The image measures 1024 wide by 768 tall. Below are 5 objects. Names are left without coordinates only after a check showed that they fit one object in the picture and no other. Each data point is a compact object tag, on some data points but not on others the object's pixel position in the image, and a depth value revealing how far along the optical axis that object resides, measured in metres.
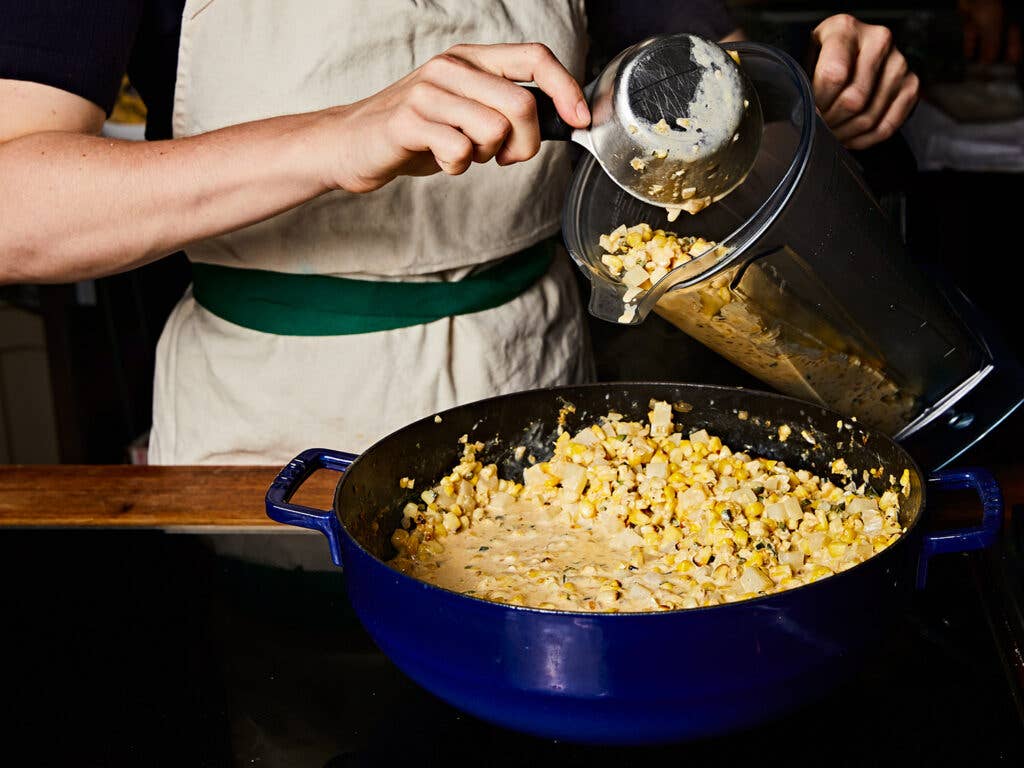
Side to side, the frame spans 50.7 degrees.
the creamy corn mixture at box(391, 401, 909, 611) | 0.88
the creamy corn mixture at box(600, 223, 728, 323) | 0.95
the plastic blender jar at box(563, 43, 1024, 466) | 0.88
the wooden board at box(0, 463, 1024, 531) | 1.12
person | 0.99
